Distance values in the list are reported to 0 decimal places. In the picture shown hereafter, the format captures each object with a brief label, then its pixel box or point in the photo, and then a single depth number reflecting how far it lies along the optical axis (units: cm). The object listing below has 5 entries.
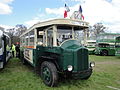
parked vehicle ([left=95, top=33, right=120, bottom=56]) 1301
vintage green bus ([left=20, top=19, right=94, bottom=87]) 330
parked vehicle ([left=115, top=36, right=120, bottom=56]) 1079
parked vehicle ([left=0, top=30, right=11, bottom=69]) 501
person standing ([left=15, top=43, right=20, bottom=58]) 1031
